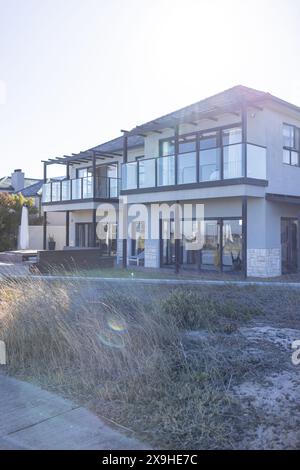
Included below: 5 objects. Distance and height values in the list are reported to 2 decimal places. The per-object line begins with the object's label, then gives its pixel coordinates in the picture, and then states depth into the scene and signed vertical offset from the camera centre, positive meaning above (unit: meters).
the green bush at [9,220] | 28.64 +1.46
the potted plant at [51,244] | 29.68 +0.02
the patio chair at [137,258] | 21.99 -0.64
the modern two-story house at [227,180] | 16.61 +2.45
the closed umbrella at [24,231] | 23.20 +0.63
